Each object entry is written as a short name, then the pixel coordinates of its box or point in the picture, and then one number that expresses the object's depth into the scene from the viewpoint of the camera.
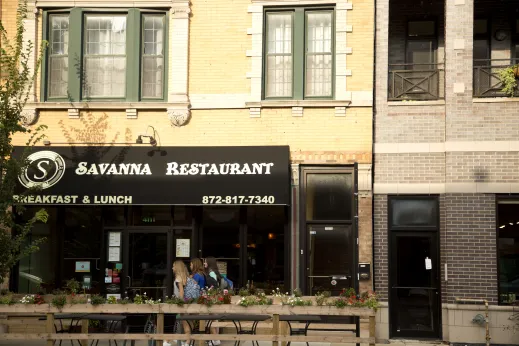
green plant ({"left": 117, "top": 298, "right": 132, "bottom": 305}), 12.14
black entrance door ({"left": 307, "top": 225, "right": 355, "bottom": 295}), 15.28
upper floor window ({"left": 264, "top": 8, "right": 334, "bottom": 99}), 15.69
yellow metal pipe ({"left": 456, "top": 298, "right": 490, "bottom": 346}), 14.42
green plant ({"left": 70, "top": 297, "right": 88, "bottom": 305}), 12.27
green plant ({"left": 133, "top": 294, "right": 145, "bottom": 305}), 12.13
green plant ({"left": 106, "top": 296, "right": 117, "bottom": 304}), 12.22
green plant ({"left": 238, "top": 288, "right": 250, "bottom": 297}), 12.41
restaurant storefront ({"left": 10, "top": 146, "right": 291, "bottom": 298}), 15.09
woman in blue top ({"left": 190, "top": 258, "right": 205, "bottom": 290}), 13.75
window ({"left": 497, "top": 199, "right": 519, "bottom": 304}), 15.05
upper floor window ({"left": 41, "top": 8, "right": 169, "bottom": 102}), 15.96
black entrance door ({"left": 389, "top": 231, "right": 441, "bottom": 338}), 15.34
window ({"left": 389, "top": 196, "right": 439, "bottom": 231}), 15.41
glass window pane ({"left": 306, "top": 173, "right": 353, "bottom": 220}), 15.38
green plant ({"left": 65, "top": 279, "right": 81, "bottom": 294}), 12.88
